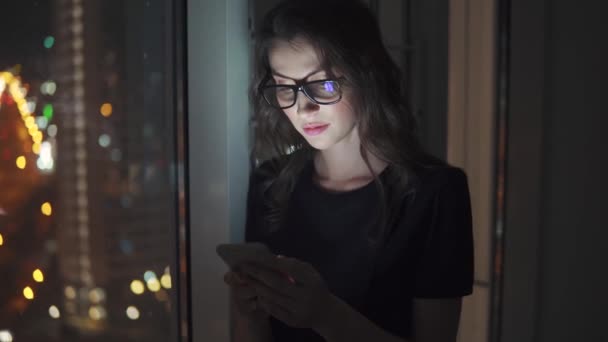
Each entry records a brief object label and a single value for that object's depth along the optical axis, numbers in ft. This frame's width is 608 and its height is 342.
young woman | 2.77
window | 2.81
